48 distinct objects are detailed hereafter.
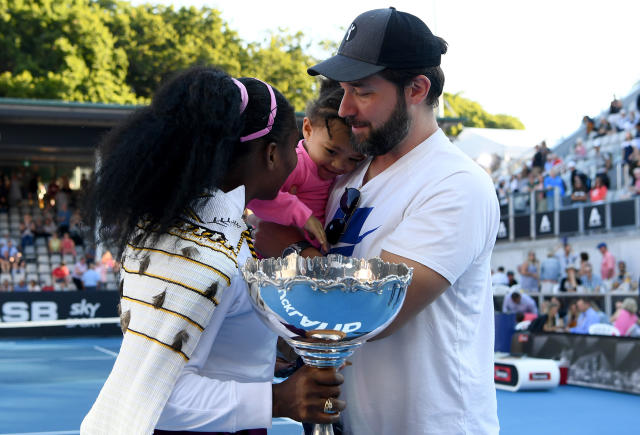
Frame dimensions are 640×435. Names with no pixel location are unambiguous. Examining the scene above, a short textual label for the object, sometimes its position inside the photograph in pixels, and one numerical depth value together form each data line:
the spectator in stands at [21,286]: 21.52
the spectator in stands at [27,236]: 24.00
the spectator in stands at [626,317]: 12.49
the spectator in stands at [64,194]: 24.81
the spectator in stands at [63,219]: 24.53
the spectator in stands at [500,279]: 18.48
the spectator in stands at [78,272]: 21.86
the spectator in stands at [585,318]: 13.12
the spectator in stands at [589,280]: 15.77
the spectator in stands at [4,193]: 26.08
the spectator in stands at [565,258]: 17.47
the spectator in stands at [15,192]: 26.44
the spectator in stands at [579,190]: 18.03
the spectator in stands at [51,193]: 26.08
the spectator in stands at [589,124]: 23.95
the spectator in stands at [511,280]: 18.17
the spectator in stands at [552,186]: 19.29
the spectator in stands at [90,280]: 21.17
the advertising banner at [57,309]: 19.19
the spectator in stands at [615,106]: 22.64
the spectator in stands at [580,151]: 22.42
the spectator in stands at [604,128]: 22.48
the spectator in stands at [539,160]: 23.19
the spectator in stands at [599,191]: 17.72
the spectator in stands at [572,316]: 14.24
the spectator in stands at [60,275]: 22.05
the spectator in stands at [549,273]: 17.34
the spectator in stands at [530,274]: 18.25
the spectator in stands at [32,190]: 26.90
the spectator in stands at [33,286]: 21.11
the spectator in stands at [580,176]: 18.09
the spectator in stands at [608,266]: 15.91
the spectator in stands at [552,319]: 14.79
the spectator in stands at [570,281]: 16.11
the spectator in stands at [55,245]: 23.55
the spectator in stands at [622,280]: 15.12
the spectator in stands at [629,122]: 20.38
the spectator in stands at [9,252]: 22.77
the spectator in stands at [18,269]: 22.16
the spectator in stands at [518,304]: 15.45
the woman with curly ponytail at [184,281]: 1.95
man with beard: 2.40
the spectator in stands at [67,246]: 23.53
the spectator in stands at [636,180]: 16.59
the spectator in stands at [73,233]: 24.30
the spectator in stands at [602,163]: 18.02
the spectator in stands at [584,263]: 15.95
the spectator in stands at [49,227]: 24.73
